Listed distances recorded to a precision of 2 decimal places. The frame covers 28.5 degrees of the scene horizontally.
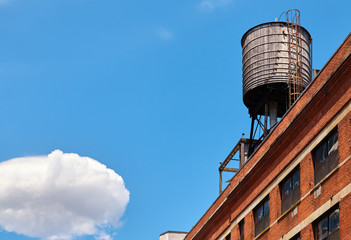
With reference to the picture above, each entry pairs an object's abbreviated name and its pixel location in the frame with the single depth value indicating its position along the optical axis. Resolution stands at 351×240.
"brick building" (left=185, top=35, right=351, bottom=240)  26.42
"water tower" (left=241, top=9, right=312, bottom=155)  45.25
